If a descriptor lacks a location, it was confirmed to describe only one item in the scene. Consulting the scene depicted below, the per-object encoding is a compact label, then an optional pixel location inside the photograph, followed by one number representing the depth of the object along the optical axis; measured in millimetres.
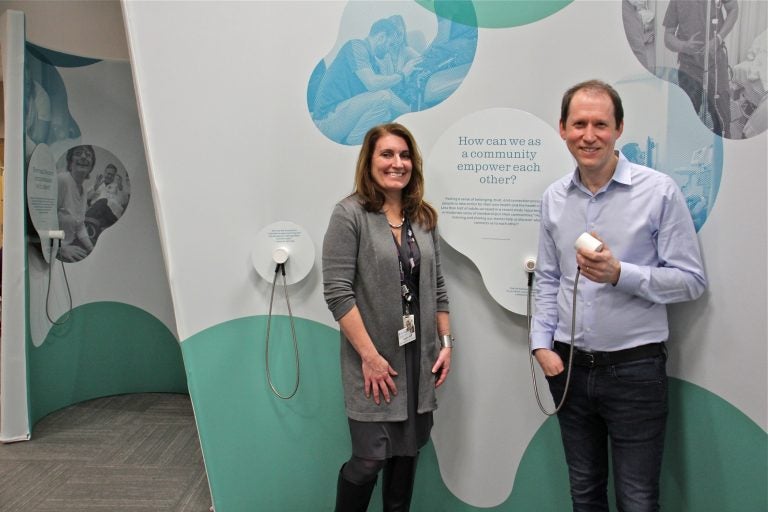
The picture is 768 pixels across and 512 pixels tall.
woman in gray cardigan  1502
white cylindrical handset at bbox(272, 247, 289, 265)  1817
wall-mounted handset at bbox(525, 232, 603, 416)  1286
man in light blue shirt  1327
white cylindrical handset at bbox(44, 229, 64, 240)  3013
